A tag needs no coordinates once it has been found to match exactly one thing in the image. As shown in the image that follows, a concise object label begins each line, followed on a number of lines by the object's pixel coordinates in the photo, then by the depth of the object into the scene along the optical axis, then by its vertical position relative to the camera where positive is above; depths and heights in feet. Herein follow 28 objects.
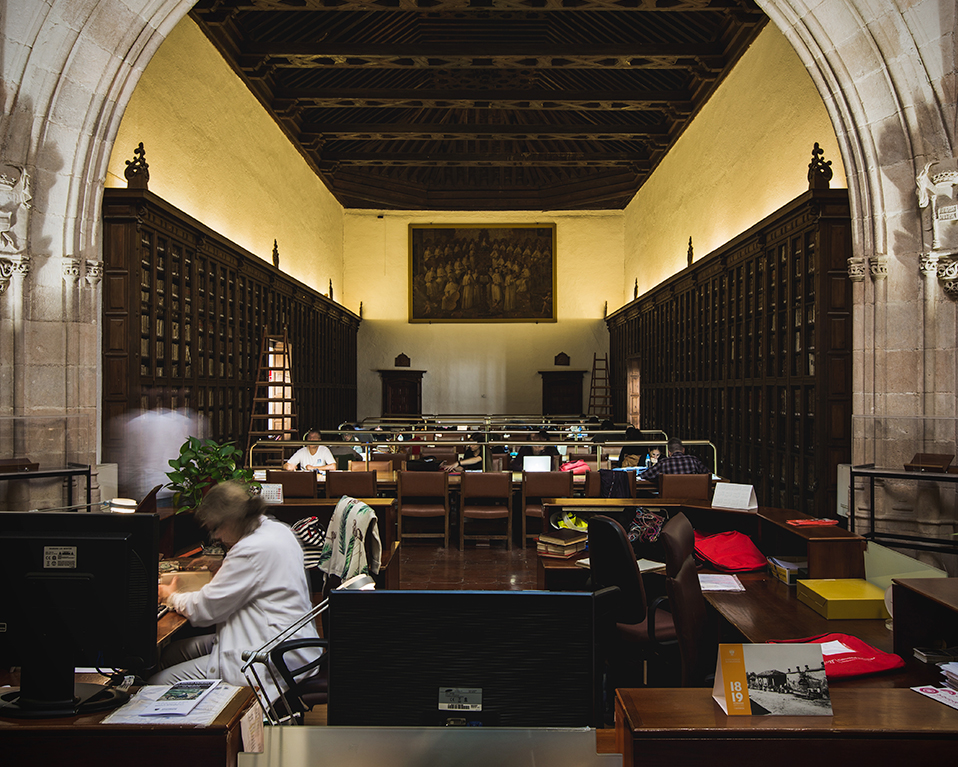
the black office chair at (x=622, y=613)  11.58 -4.08
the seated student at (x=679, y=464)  23.86 -2.76
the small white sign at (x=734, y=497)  16.03 -2.68
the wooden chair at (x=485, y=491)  24.21 -3.80
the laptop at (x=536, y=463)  25.27 -2.85
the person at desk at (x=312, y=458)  27.73 -3.04
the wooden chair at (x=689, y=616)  8.91 -3.23
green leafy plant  16.10 -2.03
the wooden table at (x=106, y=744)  5.57 -3.08
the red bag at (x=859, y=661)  8.26 -3.53
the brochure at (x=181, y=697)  5.89 -2.91
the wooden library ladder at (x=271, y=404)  35.99 -0.88
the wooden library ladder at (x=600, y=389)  68.81 +0.12
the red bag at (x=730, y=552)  13.58 -3.50
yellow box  10.55 -3.45
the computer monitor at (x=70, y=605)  6.01 -2.05
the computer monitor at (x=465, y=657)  5.56 -2.32
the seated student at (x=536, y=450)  28.52 -2.87
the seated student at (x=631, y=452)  29.78 -3.02
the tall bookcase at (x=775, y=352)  23.32 +1.74
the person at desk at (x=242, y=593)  9.32 -2.95
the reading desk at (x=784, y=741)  5.48 -2.99
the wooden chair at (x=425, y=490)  24.31 -3.77
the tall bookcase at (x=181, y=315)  23.65 +3.51
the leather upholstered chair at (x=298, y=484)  23.95 -3.48
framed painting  69.15 +12.66
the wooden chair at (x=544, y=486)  24.12 -3.57
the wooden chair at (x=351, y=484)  23.25 -3.38
